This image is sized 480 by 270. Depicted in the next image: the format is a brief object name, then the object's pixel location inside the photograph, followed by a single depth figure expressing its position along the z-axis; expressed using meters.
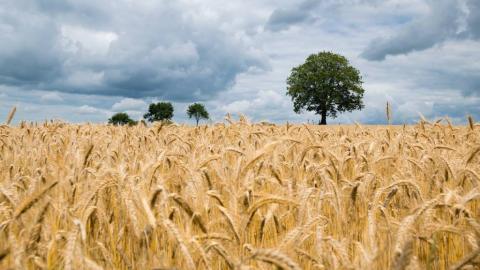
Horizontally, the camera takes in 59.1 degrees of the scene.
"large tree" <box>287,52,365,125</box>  56.88
